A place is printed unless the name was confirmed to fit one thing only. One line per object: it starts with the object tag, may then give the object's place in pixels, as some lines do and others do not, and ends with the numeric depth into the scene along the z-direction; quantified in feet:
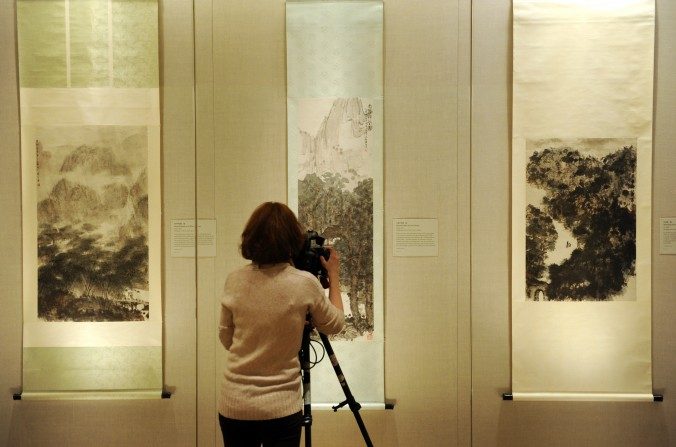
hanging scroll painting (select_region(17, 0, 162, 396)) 9.50
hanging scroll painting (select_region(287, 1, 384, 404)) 9.36
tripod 6.78
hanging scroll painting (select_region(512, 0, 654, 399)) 9.30
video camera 6.63
